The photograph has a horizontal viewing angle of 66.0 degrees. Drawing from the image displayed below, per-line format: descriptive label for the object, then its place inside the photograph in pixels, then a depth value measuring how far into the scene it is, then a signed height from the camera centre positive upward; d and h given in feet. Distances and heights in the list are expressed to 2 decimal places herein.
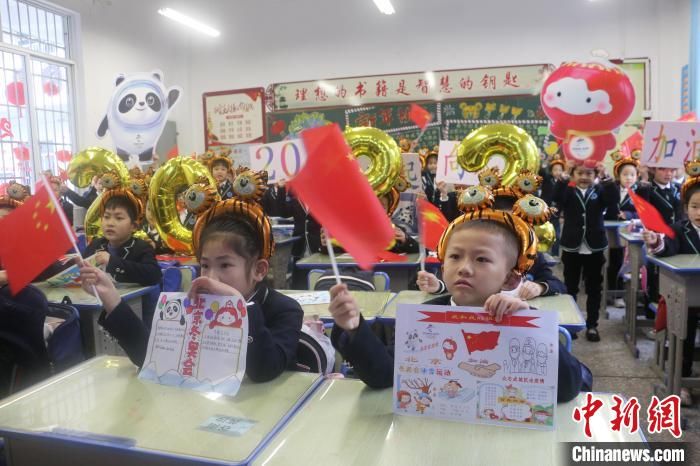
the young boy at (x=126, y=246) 8.77 -0.87
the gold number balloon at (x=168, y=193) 7.41 +0.01
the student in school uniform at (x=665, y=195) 14.10 -0.43
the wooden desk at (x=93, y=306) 7.80 -1.68
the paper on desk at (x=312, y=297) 7.52 -1.54
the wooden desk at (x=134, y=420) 3.13 -1.45
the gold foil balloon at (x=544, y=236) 9.13 -0.92
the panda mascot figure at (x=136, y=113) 9.64 +1.47
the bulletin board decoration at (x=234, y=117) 26.43 +3.74
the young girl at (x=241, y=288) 4.02 -0.76
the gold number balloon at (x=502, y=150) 9.85 +0.63
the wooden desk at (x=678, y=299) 8.34 -1.94
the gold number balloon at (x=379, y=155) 10.12 +0.62
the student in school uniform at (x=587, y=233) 12.53 -1.21
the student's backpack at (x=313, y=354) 5.10 -1.56
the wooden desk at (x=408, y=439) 2.97 -1.49
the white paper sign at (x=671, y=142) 10.00 +0.67
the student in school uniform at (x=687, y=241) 8.87 -1.10
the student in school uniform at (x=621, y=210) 14.79 -0.89
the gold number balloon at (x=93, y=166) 9.83 +0.56
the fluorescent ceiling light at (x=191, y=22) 21.95 +7.59
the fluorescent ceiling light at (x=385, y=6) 22.35 +7.69
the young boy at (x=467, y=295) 3.50 -0.74
